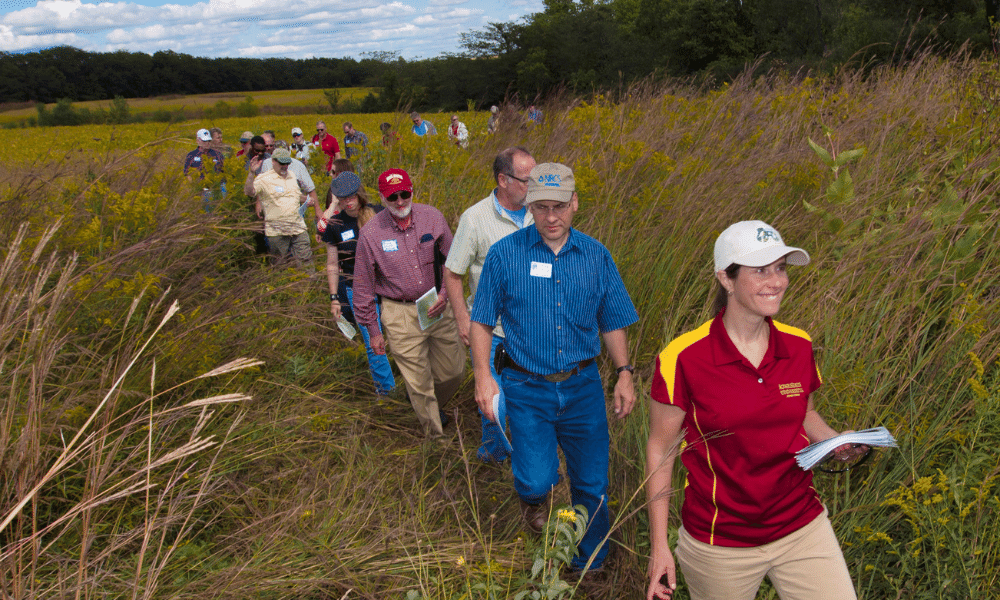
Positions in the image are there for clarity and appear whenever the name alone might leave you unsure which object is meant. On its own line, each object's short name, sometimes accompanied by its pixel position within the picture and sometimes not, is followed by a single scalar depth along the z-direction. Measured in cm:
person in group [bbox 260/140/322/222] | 817
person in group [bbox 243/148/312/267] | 757
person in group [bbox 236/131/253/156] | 1077
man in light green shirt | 395
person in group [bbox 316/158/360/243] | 637
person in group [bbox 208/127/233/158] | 892
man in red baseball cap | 467
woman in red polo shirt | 205
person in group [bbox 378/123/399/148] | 874
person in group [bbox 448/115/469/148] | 950
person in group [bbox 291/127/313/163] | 1545
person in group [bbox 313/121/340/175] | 1300
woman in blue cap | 564
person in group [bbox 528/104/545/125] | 874
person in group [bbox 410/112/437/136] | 1156
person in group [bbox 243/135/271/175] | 883
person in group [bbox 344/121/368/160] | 974
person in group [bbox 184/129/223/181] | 779
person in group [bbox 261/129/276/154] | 990
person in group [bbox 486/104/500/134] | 931
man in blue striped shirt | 312
